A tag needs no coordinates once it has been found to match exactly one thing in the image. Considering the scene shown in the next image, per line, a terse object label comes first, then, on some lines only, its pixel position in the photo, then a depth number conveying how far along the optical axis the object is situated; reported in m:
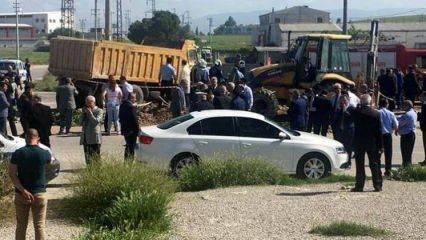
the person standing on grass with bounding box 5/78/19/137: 21.56
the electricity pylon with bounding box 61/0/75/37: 93.69
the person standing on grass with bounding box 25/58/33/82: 43.61
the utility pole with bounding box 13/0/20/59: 73.62
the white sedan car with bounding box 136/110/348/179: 15.16
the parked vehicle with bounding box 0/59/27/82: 44.44
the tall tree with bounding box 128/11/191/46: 93.88
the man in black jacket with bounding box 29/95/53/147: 15.69
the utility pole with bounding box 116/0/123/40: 78.44
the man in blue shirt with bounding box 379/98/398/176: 15.90
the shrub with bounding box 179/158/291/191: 13.92
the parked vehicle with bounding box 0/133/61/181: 13.40
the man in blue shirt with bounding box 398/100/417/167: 16.58
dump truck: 26.56
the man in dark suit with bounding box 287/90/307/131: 18.61
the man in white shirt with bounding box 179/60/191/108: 23.92
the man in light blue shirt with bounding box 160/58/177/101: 27.48
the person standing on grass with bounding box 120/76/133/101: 22.33
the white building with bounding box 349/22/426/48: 54.55
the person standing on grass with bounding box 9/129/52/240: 9.83
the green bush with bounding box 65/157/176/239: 10.52
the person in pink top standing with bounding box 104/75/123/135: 22.02
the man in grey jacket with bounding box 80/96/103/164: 14.88
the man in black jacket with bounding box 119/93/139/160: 15.87
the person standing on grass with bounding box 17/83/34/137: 16.16
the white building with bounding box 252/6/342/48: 76.50
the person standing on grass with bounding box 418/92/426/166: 17.38
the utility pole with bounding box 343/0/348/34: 44.72
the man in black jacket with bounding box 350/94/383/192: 13.55
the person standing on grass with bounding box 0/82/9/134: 19.61
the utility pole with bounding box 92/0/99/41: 77.44
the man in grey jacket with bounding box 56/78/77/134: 22.67
